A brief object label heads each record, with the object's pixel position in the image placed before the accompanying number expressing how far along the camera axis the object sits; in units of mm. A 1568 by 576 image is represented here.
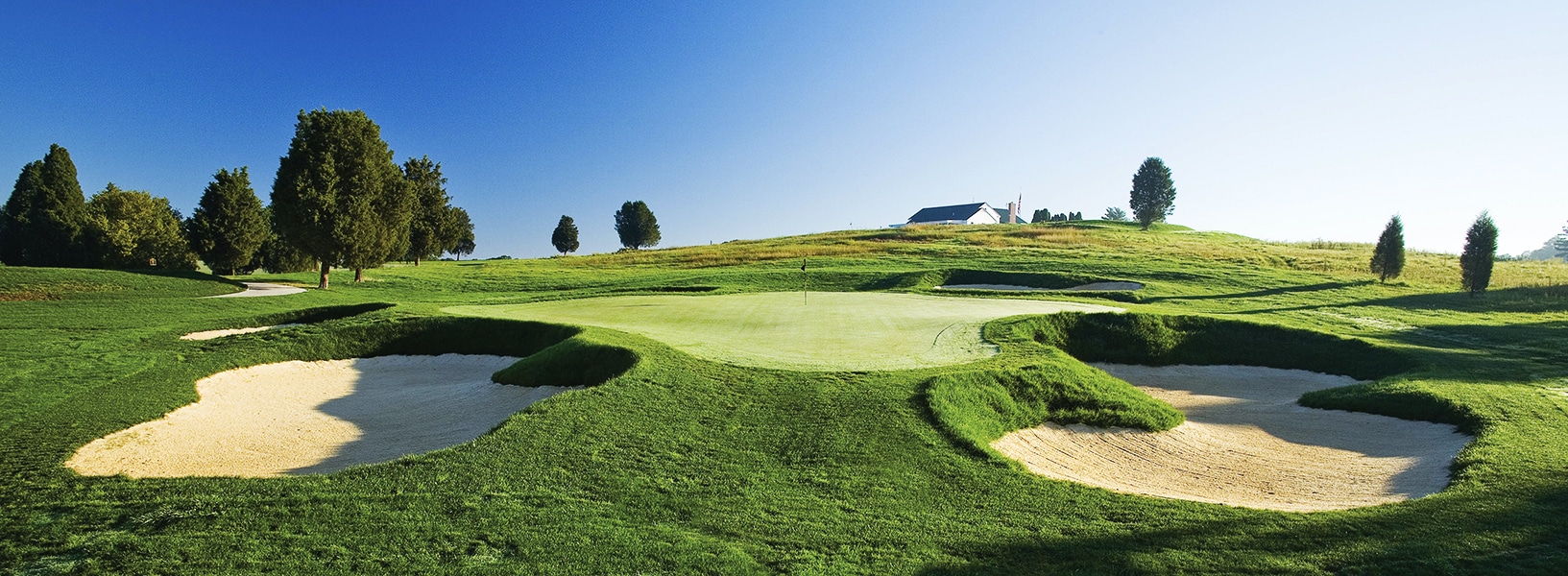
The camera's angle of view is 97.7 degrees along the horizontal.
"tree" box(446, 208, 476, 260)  73125
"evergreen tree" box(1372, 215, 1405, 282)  34438
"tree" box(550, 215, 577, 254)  92938
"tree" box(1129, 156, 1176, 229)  89938
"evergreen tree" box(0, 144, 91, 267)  44688
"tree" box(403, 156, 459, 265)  52281
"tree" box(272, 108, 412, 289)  33344
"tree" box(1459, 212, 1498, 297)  29969
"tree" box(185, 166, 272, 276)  43281
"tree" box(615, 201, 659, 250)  100062
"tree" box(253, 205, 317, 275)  50594
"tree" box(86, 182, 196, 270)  43406
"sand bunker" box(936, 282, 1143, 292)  33312
